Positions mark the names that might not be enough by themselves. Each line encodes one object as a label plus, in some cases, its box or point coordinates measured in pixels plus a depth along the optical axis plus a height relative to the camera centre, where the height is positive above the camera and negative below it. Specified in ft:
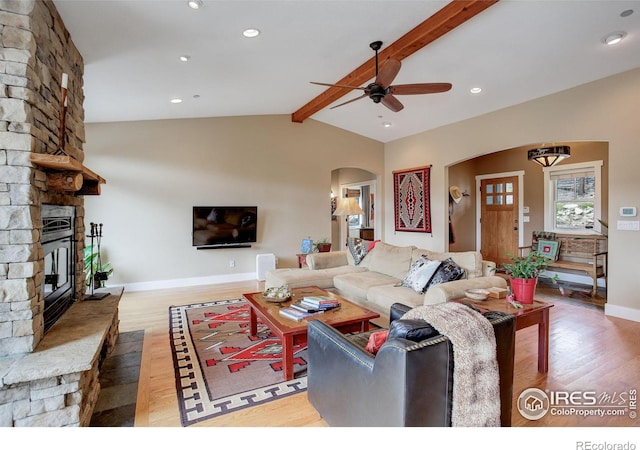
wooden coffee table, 8.51 -2.69
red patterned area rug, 7.72 -4.04
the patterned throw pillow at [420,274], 11.48 -1.82
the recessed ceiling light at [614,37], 10.88 +6.17
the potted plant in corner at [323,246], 20.42 -1.44
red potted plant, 8.88 -1.44
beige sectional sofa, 10.59 -2.21
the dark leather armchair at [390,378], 4.65 -2.47
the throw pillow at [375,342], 5.88 -2.12
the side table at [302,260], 19.88 -2.25
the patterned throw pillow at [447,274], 11.22 -1.73
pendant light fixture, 17.85 +3.73
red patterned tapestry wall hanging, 22.11 +1.63
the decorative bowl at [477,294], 9.18 -1.99
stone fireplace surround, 6.06 -0.87
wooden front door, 23.58 +0.36
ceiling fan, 10.77 +4.63
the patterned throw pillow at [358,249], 16.44 -1.30
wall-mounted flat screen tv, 19.39 -0.15
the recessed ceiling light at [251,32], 10.36 +5.99
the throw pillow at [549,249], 19.52 -1.53
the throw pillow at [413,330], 4.89 -1.60
